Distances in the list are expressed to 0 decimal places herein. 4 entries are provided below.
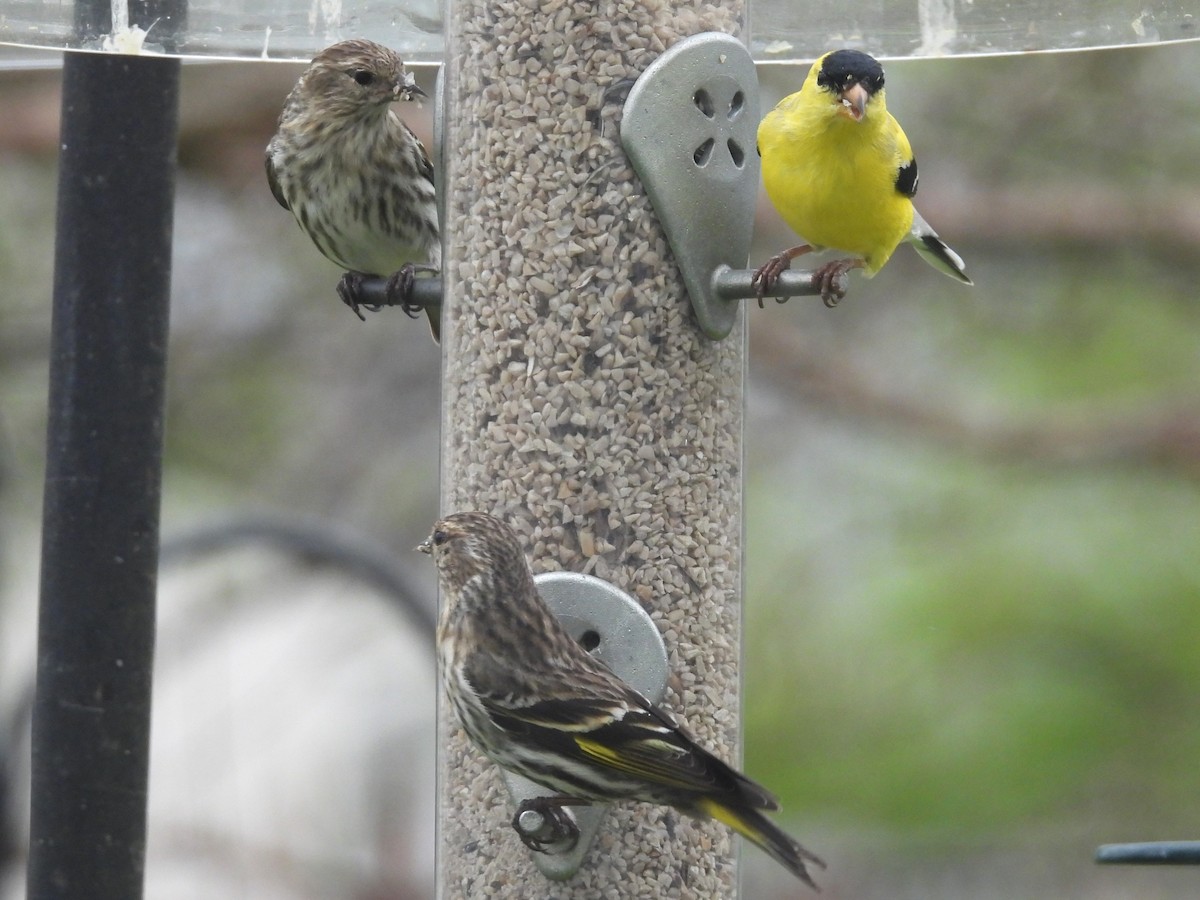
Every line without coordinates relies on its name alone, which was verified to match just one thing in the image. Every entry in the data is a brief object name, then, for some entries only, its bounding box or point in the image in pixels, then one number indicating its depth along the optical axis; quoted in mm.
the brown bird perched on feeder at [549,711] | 7312
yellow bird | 8891
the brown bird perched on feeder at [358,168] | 9641
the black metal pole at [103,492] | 7246
